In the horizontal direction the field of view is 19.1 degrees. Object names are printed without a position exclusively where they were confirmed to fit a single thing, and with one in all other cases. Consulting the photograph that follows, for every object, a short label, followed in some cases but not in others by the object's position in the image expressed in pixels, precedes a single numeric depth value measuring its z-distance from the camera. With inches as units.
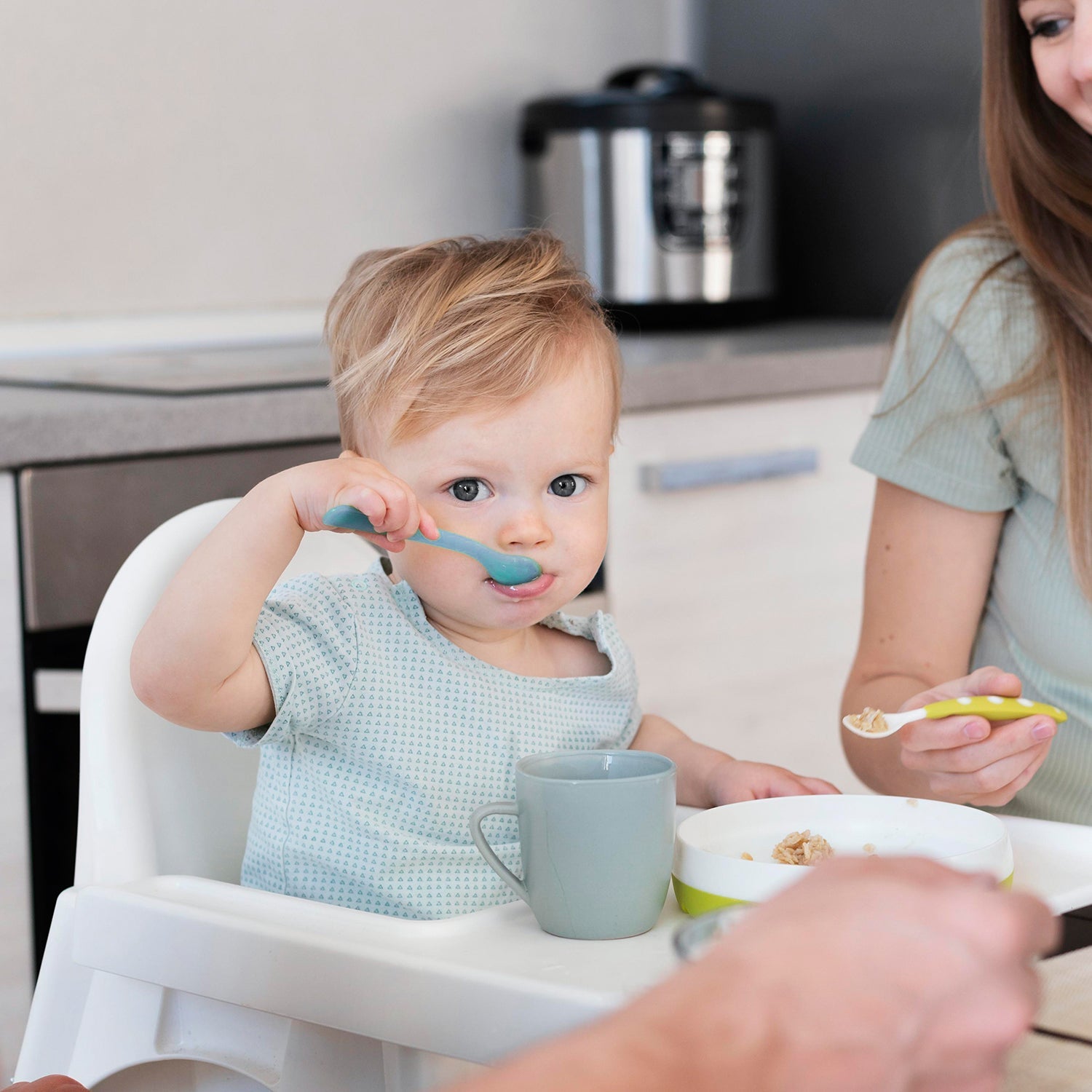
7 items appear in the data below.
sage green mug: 47.2
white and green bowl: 47.7
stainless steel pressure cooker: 104.6
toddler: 51.8
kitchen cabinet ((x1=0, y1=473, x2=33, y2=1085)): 68.6
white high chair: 46.4
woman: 61.4
